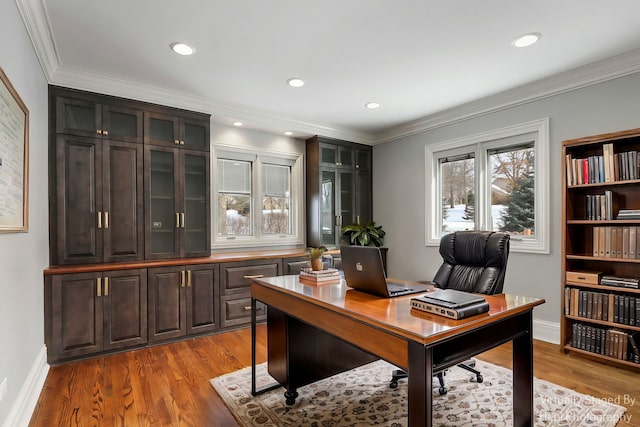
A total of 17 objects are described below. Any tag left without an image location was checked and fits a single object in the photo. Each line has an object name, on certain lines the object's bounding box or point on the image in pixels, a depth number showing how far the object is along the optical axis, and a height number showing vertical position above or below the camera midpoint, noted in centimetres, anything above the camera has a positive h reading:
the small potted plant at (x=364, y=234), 496 -24
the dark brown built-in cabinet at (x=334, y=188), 488 +43
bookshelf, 277 -28
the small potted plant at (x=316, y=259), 240 -29
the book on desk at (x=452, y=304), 145 -38
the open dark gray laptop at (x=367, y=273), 181 -30
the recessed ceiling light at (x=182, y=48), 267 +133
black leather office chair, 243 -36
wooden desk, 130 -53
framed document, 176 +34
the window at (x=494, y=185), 355 +35
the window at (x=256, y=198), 445 +28
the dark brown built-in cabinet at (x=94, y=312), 294 -82
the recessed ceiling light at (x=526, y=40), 256 +132
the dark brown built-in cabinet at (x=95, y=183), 310 +35
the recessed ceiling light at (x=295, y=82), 335 +133
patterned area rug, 209 -122
